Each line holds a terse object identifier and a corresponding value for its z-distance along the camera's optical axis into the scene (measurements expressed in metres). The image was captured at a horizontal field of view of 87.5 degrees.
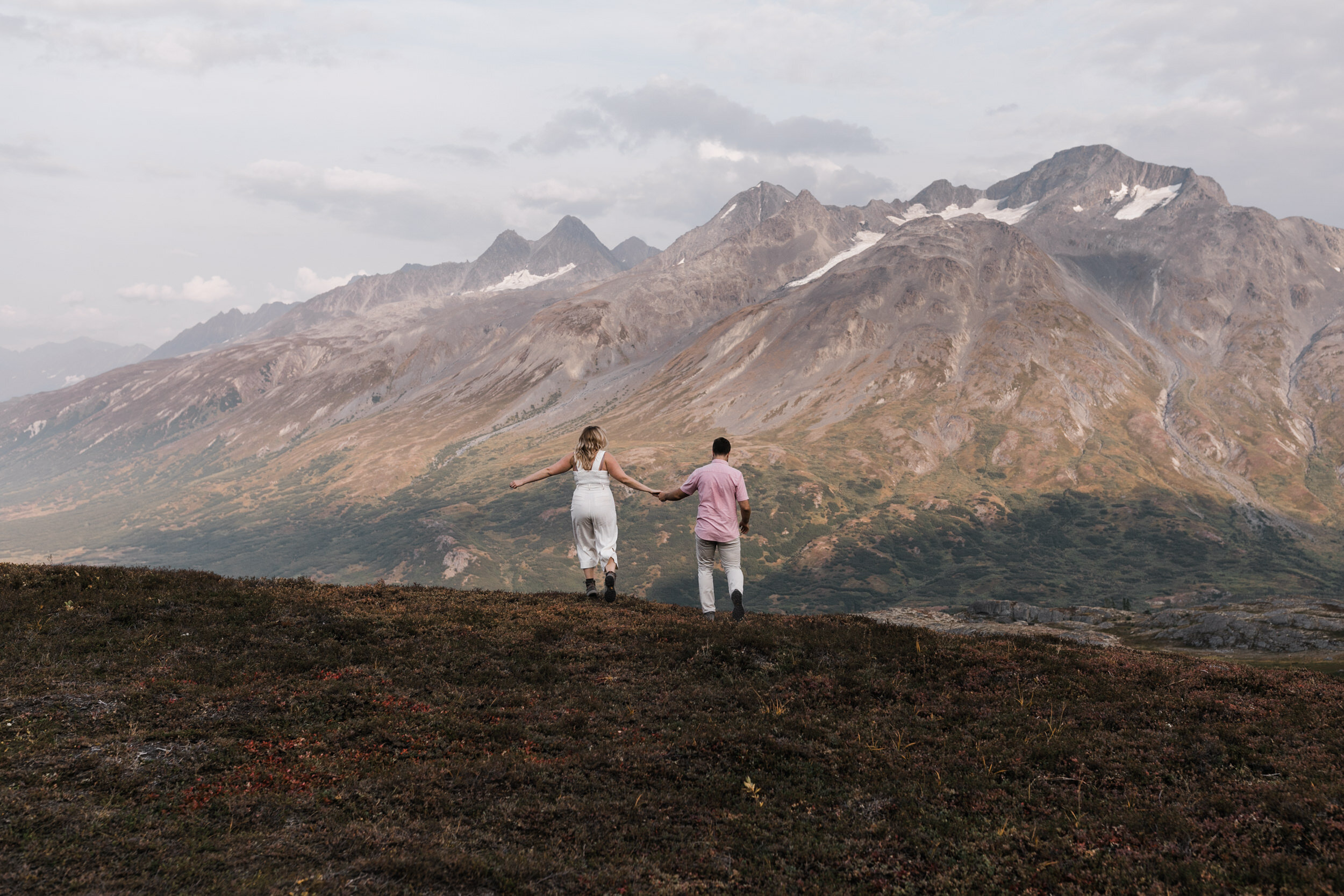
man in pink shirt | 20.45
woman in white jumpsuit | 20.70
